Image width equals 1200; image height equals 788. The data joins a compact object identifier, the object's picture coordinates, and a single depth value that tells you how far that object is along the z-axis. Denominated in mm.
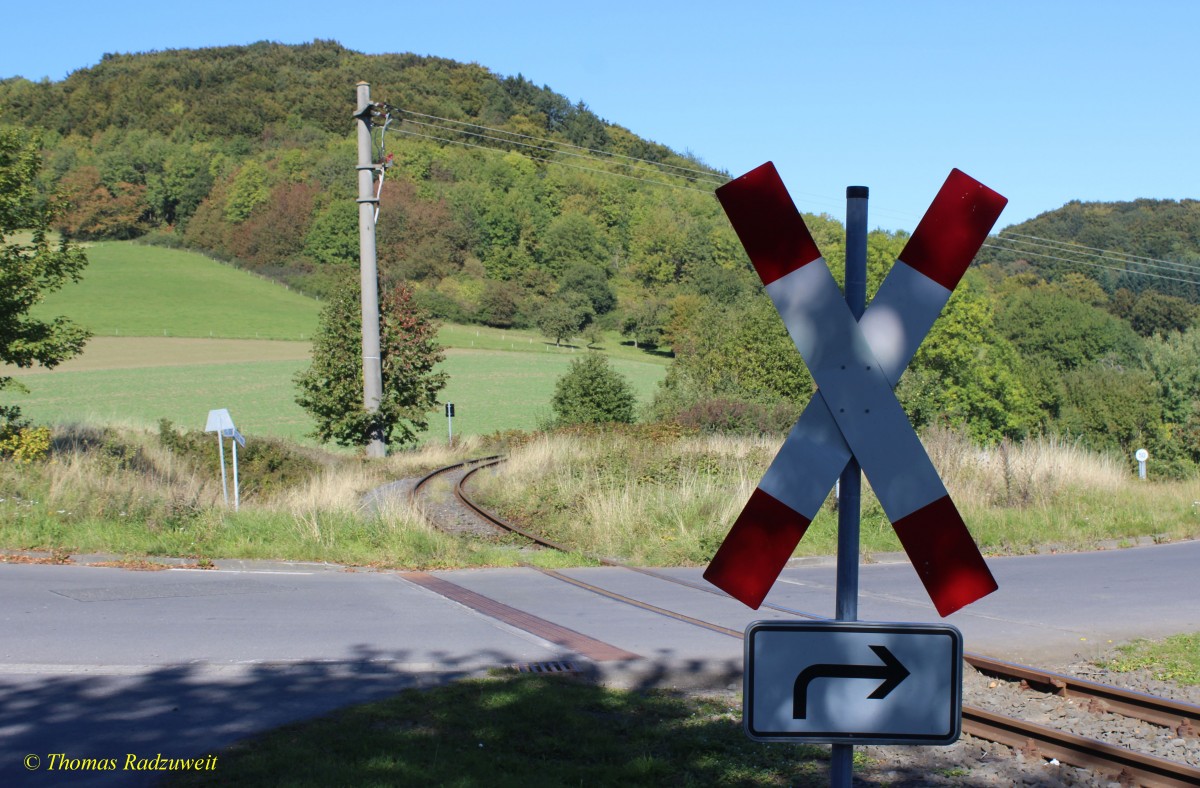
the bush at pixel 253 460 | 24314
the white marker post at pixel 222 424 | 16859
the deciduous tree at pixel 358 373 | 27297
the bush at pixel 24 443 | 17609
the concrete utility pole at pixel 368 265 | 25906
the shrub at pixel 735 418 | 26453
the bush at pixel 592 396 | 31797
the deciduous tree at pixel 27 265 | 18391
